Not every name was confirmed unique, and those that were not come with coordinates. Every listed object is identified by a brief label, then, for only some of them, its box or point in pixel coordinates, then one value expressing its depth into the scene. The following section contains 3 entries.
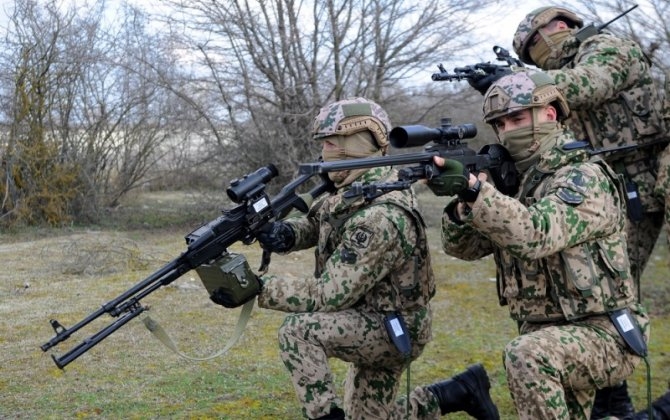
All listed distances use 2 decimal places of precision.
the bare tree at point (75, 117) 12.81
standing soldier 4.42
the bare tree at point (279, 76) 12.99
